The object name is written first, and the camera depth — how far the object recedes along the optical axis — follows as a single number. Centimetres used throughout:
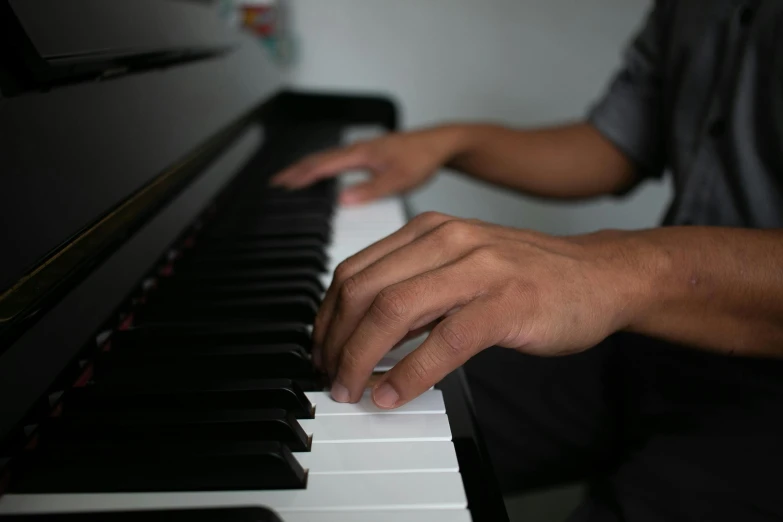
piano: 36
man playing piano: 44
